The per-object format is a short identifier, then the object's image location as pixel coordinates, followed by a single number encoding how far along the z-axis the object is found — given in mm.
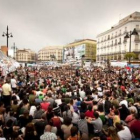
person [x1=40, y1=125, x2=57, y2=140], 5207
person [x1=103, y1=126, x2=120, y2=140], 5488
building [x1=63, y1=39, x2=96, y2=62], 103812
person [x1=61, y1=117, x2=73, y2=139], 6164
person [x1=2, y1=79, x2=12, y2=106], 10108
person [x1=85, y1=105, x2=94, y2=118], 7559
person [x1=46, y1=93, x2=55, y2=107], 8900
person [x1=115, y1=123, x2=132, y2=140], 5691
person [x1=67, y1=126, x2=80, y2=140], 5421
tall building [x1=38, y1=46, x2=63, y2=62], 165375
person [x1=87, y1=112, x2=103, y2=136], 6994
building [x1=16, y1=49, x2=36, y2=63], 189375
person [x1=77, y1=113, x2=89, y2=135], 6629
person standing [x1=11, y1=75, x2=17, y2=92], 13016
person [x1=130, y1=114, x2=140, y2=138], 5938
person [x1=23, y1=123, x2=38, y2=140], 5406
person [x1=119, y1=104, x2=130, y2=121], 8031
